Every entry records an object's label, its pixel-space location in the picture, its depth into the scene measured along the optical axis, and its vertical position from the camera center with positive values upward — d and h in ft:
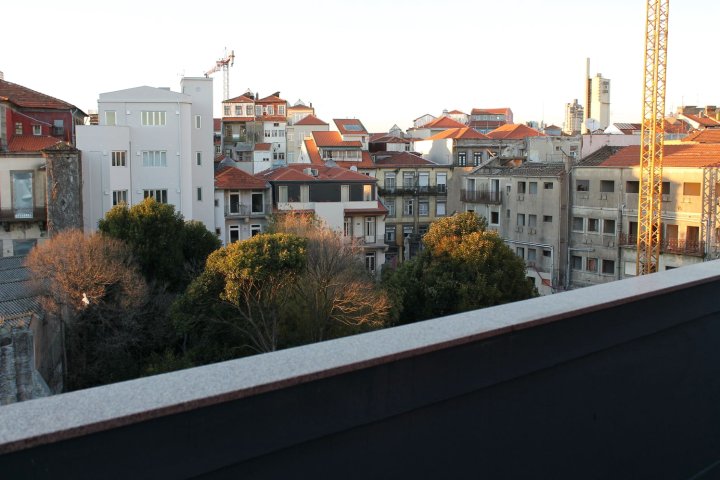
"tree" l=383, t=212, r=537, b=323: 72.23 -6.74
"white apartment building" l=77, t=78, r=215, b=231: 89.86 +6.60
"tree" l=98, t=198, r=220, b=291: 70.18 -2.97
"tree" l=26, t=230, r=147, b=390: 55.72 -7.73
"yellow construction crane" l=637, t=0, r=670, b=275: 99.40 +8.03
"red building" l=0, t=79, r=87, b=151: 93.57 +12.05
